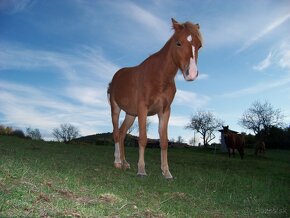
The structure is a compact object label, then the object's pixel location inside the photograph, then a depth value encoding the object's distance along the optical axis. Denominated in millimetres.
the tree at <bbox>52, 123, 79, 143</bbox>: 52344
